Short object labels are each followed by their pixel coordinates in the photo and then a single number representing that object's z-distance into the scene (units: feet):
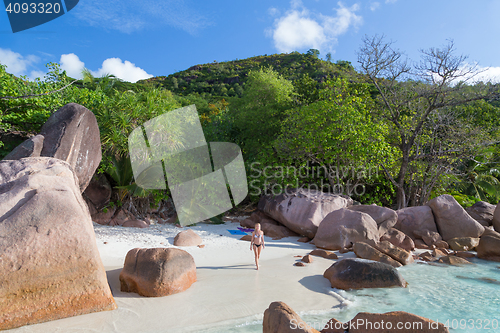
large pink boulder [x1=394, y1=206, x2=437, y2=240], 33.58
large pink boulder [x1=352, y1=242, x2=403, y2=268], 23.72
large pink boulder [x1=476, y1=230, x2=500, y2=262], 28.58
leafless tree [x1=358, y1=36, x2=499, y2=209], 37.19
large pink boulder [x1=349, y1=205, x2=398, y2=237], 30.91
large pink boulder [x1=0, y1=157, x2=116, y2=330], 12.29
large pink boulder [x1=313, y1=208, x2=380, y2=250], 27.71
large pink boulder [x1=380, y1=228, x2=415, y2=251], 29.96
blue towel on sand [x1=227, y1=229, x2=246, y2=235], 33.77
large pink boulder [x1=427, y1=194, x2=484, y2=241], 32.73
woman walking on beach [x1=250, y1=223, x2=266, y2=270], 21.67
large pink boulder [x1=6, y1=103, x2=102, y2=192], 24.30
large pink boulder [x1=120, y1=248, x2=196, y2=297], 15.60
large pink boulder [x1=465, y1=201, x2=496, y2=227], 38.93
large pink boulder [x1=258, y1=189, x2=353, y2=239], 32.65
